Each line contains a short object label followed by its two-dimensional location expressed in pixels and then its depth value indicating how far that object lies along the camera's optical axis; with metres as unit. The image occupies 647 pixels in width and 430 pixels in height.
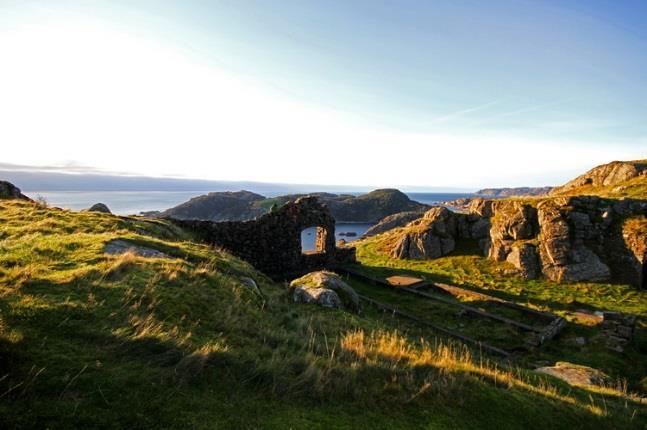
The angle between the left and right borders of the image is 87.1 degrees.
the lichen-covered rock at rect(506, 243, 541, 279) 25.39
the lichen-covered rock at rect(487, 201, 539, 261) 27.52
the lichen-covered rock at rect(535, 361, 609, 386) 10.31
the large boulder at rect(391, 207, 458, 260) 31.75
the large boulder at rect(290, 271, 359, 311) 14.31
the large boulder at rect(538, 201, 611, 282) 23.95
